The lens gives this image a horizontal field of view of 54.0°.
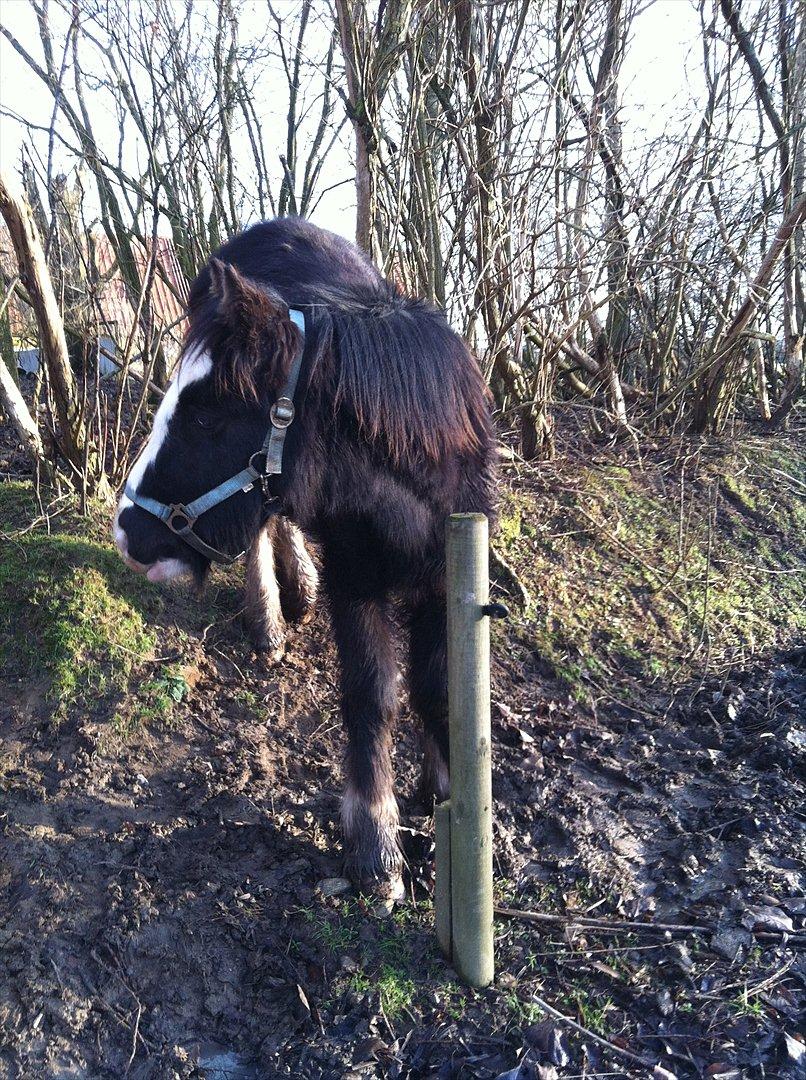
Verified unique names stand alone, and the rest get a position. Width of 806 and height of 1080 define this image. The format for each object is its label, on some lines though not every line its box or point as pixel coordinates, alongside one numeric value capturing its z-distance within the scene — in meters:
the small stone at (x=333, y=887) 2.81
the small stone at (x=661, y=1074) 2.21
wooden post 2.29
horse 2.43
